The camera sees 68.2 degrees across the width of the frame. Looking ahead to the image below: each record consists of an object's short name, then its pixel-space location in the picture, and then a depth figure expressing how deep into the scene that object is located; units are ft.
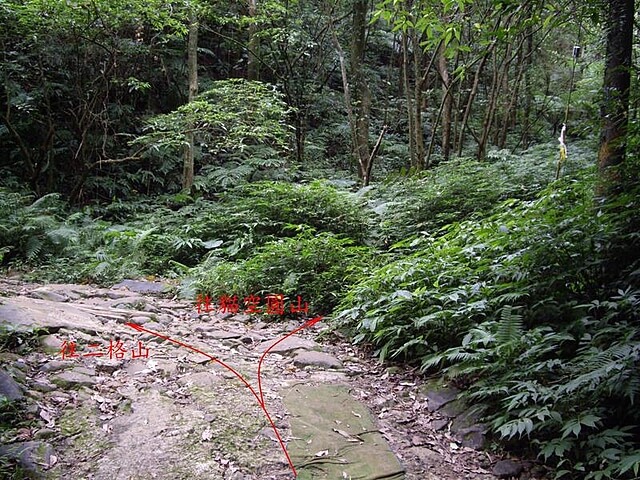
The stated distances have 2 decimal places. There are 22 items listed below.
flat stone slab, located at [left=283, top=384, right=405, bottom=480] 8.63
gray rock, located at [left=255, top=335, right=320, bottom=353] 14.43
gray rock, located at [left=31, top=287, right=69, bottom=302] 17.33
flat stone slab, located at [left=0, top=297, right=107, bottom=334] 12.20
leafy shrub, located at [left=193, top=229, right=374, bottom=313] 18.13
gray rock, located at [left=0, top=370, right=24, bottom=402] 9.04
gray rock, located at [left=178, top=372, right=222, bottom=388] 11.41
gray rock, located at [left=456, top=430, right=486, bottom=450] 9.45
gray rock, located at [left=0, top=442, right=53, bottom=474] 7.64
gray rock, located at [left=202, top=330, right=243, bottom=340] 15.35
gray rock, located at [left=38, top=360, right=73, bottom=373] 10.58
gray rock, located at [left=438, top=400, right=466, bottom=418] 10.45
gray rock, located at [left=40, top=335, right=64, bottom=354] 11.50
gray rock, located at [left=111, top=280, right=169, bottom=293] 21.43
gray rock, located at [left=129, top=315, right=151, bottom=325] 15.44
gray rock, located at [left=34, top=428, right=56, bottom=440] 8.40
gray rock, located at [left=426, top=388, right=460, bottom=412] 10.92
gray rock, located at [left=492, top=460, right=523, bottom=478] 8.55
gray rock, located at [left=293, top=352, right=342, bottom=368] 13.41
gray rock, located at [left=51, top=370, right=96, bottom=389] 10.21
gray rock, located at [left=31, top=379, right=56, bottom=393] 9.76
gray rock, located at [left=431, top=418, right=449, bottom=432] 10.31
